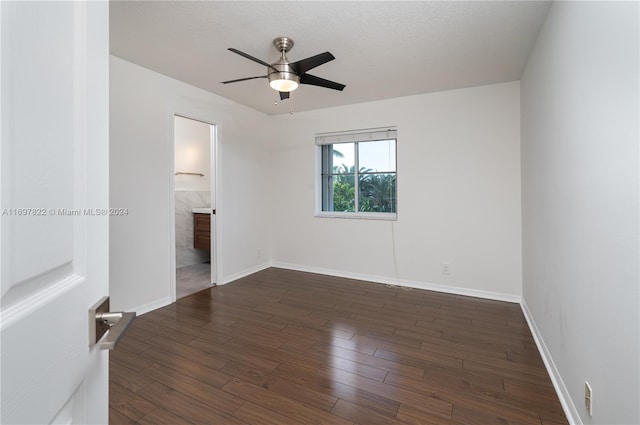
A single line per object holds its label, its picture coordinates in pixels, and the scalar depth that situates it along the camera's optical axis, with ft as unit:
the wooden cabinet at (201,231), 16.71
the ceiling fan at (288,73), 7.97
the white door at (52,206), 1.13
